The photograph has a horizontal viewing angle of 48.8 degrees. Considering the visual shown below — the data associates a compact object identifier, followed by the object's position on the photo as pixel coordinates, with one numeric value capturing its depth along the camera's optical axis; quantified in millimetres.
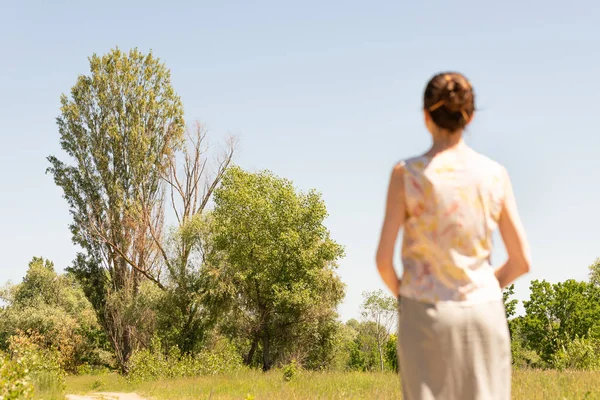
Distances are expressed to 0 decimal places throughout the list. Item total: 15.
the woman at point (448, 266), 3016
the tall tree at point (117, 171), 32281
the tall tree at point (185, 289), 29875
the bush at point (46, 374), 15211
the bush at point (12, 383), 8439
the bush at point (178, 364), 25781
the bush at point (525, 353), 52744
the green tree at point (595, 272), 62312
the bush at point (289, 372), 18011
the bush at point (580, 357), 17125
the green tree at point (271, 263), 29359
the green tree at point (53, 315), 45250
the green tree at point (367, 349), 70250
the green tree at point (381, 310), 68188
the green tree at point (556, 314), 49219
